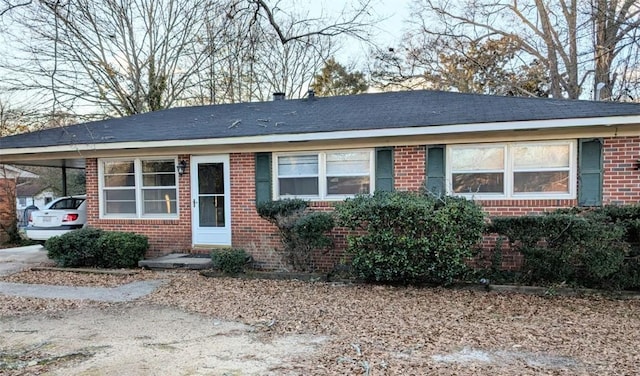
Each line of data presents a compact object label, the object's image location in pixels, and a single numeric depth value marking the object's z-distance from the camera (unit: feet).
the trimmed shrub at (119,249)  28.63
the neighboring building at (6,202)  46.88
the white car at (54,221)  37.11
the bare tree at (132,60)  51.31
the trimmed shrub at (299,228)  24.86
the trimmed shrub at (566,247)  20.11
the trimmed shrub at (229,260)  26.17
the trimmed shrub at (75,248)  28.99
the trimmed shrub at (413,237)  21.66
